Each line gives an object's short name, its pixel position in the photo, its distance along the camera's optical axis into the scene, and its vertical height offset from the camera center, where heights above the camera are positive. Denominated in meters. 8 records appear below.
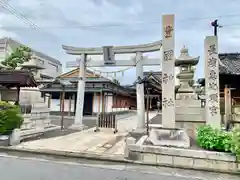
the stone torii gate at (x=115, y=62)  11.53 +2.59
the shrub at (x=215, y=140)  5.79 -1.08
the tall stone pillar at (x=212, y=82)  7.41 +0.82
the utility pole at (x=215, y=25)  17.87 +7.03
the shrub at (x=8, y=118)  7.84 -0.66
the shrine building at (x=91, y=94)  23.00 +1.01
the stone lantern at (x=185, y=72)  9.13 +1.50
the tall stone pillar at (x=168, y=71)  7.37 +1.24
